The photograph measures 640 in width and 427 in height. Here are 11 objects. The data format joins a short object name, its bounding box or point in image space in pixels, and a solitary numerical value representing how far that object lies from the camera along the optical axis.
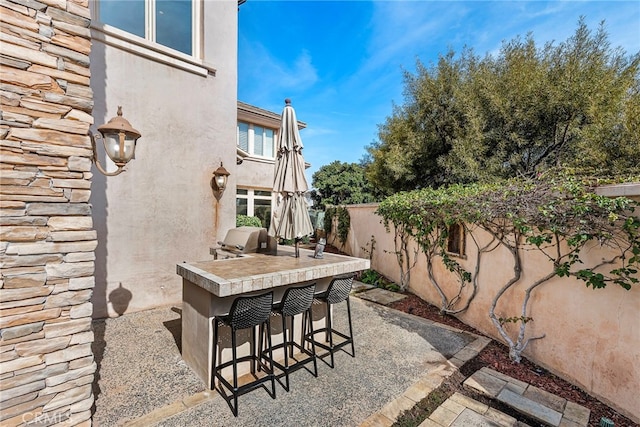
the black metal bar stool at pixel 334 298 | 4.95
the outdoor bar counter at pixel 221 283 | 4.02
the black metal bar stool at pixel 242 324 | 3.76
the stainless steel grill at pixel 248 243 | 6.58
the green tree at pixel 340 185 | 22.09
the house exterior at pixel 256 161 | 13.36
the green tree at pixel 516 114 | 8.67
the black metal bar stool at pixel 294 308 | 4.28
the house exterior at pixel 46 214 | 2.63
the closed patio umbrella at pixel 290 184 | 5.57
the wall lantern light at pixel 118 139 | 3.72
